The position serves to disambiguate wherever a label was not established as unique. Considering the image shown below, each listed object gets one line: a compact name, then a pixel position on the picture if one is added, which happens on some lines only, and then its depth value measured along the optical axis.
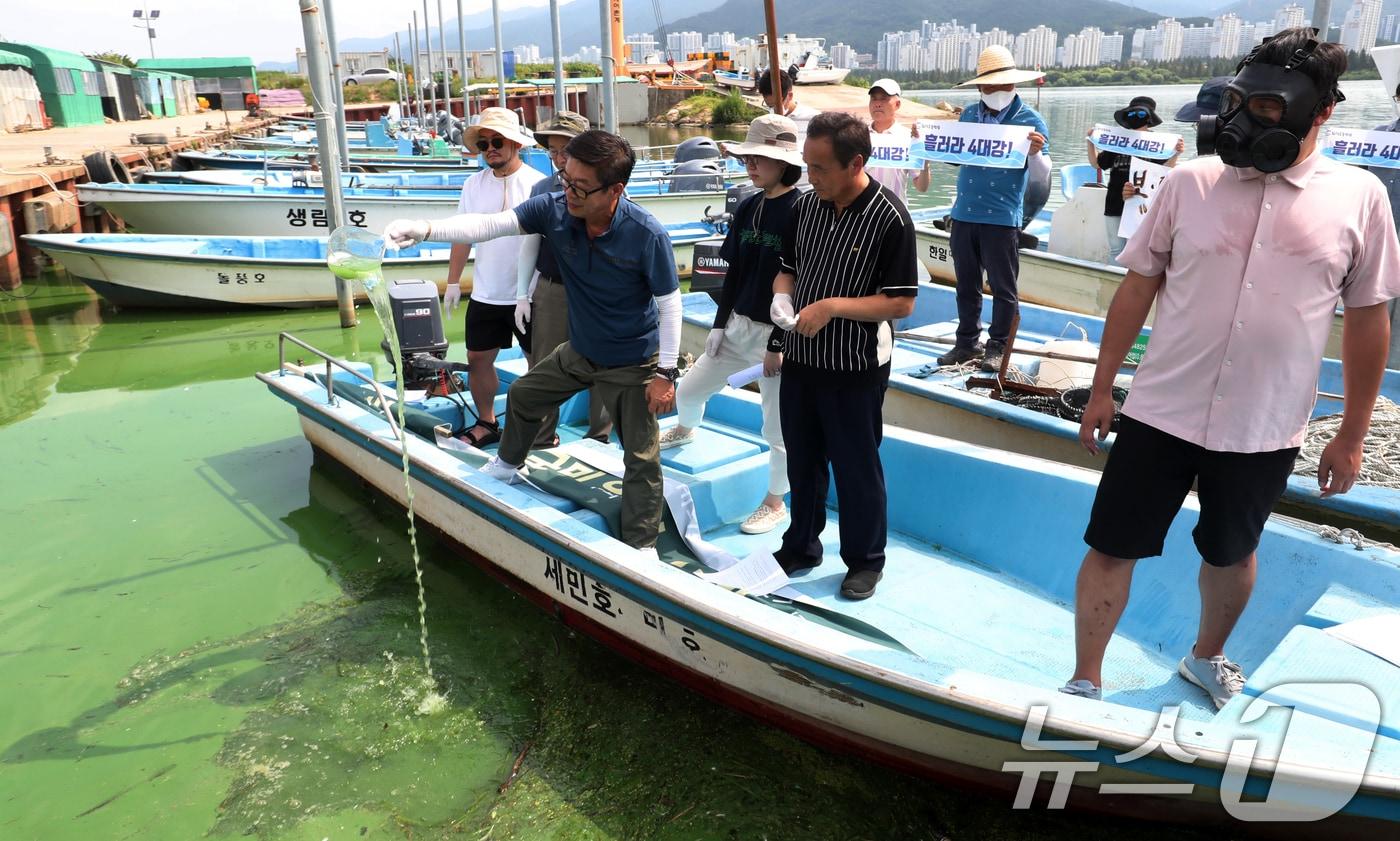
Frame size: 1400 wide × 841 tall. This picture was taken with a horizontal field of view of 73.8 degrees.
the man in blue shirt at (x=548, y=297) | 4.69
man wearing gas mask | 2.32
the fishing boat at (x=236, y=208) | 11.68
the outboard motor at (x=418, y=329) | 5.72
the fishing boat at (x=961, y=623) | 2.44
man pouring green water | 3.53
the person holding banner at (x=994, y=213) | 5.64
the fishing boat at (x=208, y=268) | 9.62
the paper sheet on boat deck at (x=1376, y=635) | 2.74
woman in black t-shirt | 3.93
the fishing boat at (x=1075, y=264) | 8.38
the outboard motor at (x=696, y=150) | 15.89
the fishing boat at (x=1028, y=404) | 4.07
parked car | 48.94
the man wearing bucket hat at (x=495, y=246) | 4.81
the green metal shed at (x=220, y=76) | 47.59
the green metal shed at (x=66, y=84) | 28.45
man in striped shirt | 3.23
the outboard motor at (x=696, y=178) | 13.82
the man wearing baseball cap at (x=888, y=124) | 6.23
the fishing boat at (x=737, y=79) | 50.99
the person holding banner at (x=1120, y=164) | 7.36
